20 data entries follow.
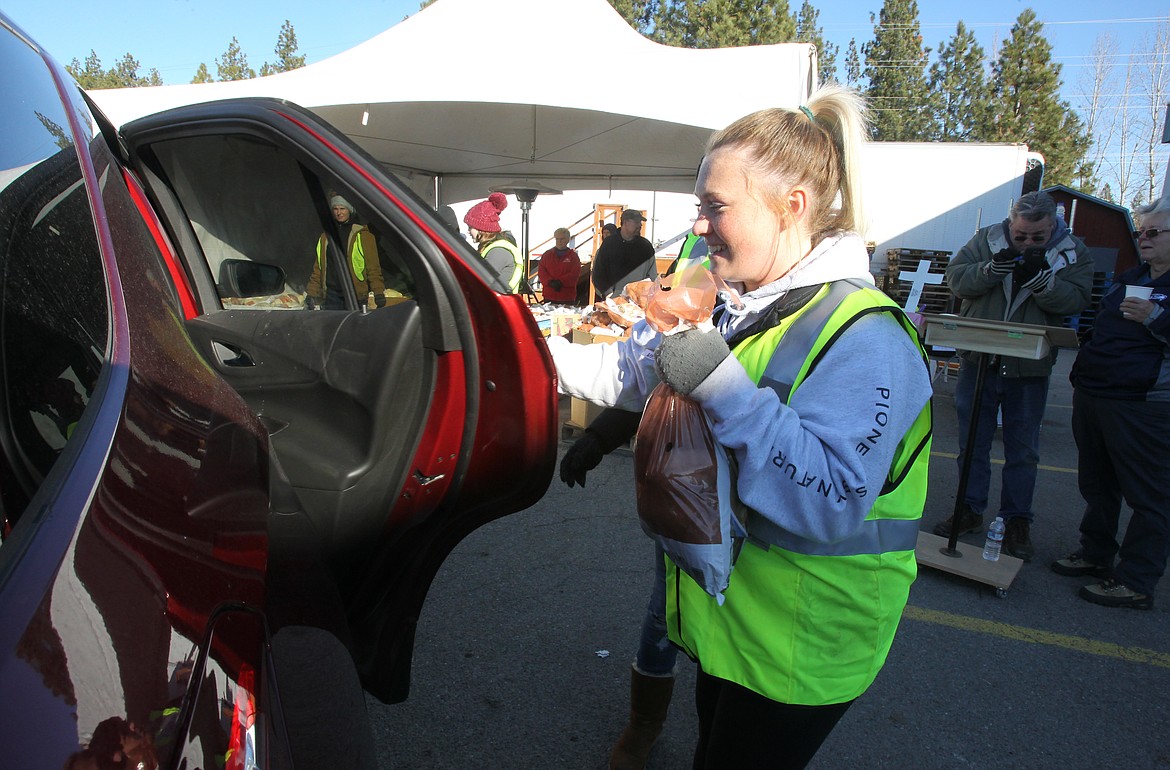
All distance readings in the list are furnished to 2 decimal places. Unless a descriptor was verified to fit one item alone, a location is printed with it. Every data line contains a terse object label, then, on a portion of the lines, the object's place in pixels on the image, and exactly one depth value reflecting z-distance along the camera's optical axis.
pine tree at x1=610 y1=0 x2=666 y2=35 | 34.44
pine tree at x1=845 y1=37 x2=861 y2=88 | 39.94
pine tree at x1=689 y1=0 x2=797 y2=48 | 29.88
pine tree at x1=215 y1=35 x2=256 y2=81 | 45.16
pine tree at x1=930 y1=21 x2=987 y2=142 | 34.78
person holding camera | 3.57
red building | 12.98
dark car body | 0.71
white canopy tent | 6.08
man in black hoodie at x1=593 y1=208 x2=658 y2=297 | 8.73
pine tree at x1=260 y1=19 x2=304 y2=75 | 46.59
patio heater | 11.44
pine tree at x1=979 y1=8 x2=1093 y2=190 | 31.20
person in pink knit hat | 6.12
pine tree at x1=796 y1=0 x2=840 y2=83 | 35.56
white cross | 8.19
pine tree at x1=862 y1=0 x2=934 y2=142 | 36.81
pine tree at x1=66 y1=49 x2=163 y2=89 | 41.08
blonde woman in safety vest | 1.07
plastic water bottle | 3.39
